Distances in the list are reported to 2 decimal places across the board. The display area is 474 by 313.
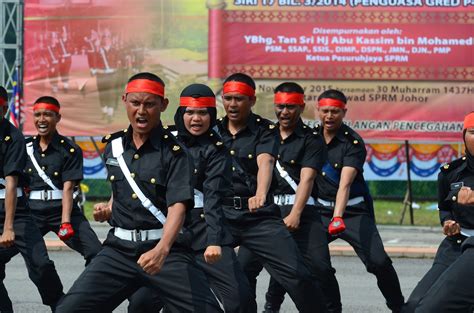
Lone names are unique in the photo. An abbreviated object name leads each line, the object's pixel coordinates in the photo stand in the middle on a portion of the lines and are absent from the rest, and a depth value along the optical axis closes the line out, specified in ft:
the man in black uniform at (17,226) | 31.83
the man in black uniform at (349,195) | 35.42
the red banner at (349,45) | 66.80
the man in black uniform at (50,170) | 37.83
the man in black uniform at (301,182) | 33.53
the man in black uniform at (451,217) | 28.14
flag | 69.00
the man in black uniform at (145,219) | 23.70
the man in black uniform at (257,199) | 31.04
